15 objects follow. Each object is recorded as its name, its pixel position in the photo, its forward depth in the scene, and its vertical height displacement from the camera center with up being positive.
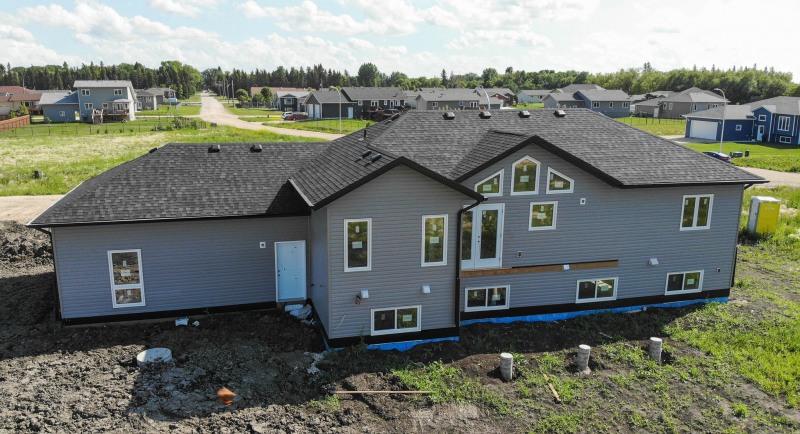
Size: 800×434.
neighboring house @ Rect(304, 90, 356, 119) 88.62 -1.03
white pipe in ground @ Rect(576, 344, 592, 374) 14.61 -6.22
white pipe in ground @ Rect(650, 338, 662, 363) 15.24 -6.21
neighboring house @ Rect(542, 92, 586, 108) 103.06 +0.20
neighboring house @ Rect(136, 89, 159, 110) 121.23 -0.97
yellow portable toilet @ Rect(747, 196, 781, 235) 26.47 -4.80
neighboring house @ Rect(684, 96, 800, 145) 62.32 -1.82
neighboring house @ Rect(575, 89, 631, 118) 100.38 +0.19
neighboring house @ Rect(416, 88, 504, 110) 94.12 +0.14
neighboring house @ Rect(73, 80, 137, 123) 87.12 -0.38
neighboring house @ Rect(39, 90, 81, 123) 85.56 -1.86
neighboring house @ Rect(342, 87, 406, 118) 92.81 +0.24
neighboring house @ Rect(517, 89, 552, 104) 133.62 +1.25
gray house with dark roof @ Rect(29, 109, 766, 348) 15.11 -3.58
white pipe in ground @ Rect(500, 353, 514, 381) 14.01 -6.15
